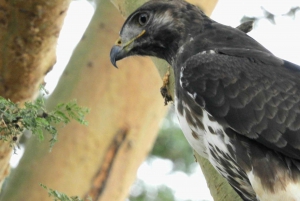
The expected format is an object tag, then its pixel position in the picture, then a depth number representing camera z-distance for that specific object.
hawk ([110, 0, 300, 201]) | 7.19
